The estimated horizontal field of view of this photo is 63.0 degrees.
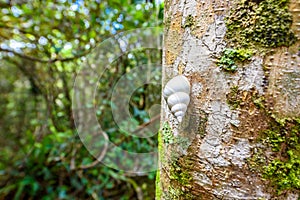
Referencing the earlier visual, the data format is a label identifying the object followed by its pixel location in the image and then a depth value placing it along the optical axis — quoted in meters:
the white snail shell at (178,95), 0.27
